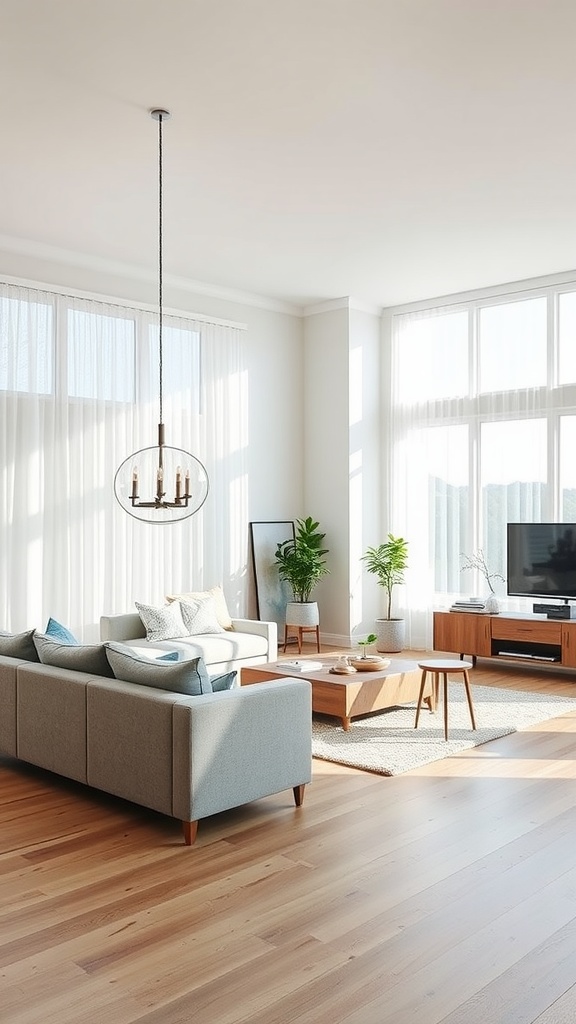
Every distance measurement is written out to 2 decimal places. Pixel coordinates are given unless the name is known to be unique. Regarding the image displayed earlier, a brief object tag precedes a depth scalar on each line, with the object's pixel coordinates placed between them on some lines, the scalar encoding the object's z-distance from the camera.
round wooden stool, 5.27
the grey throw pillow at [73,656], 4.28
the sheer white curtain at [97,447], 6.86
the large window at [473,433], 8.00
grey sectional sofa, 3.62
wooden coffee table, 5.43
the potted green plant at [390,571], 8.65
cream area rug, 4.87
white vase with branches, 8.35
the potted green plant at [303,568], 8.55
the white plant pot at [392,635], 8.63
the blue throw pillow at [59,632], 4.90
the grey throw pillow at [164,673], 3.83
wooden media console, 7.34
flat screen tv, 7.53
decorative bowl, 5.84
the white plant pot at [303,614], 8.52
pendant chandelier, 7.61
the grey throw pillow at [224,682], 4.02
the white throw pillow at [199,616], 6.91
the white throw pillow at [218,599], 7.13
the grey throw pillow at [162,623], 6.62
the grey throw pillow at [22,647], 4.77
